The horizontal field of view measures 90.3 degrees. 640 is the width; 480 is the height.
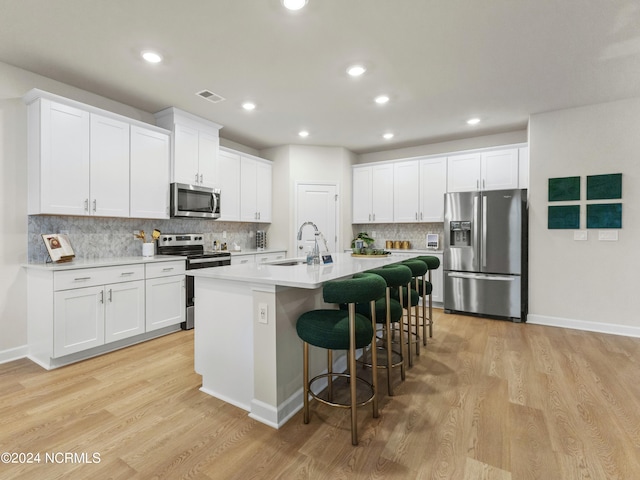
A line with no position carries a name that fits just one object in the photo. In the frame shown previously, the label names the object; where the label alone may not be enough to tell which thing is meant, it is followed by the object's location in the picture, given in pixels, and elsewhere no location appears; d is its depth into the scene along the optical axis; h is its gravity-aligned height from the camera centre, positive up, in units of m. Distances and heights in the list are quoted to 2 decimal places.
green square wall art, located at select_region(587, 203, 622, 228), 3.72 +0.28
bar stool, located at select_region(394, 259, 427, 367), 2.74 -0.52
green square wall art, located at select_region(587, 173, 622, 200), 3.71 +0.62
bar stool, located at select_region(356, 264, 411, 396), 2.25 -0.52
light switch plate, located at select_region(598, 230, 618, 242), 3.76 +0.05
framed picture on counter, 2.96 -0.09
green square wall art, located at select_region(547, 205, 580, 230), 3.94 +0.27
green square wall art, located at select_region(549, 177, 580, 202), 3.93 +0.63
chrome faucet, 2.80 -0.15
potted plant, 3.81 -0.02
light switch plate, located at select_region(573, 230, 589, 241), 3.90 +0.05
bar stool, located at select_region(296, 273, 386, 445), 1.71 -0.50
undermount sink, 2.98 -0.23
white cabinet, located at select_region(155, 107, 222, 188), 4.02 +1.23
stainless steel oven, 3.88 -0.20
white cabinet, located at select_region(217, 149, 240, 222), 4.80 +0.84
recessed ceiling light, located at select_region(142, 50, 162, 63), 2.73 +1.59
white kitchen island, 1.95 -0.64
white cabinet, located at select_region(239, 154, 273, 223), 5.18 +0.84
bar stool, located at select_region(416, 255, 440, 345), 3.29 -0.47
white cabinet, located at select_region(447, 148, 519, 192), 4.64 +1.03
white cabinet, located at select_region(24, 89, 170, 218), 2.93 +0.79
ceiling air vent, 3.52 +1.62
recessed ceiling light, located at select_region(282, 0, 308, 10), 2.12 +1.59
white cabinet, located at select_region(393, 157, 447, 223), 5.16 +0.82
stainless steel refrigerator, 4.21 -0.20
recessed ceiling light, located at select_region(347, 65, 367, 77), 2.98 +1.61
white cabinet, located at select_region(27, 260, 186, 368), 2.76 -0.67
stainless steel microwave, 4.00 +0.50
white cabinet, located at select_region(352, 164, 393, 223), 5.61 +0.81
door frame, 5.58 +0.47
